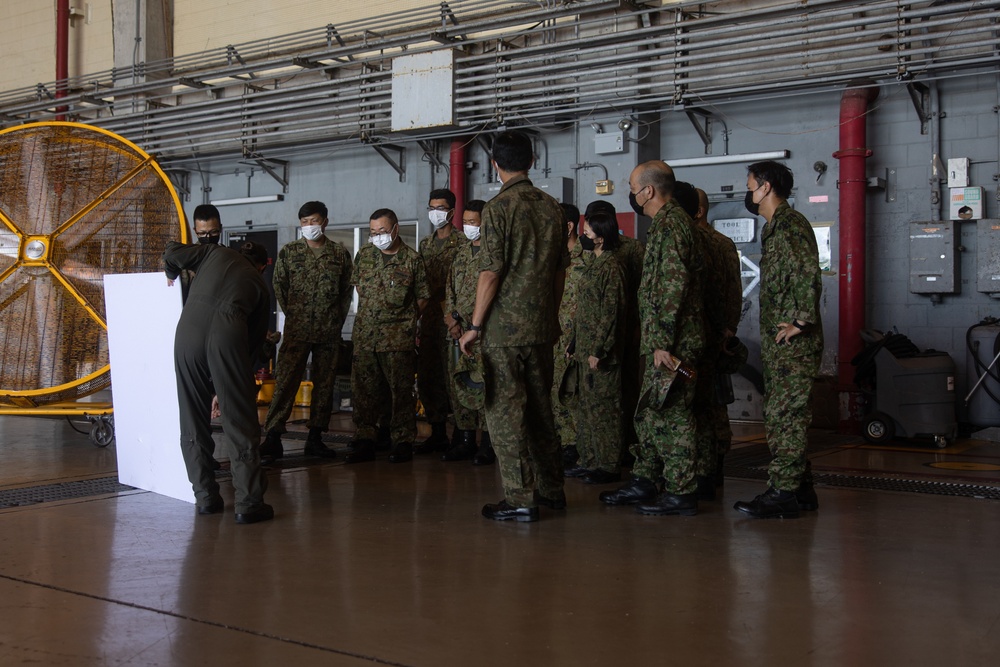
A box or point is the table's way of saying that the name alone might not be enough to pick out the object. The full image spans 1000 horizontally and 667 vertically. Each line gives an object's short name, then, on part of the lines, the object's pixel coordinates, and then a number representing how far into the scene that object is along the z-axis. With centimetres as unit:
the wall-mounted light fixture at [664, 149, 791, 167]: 814
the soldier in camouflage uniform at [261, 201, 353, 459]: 597
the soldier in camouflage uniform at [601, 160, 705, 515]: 407
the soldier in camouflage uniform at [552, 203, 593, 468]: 575
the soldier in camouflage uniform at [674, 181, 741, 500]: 451
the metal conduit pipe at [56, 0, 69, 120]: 1245
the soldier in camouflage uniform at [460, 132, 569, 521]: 398
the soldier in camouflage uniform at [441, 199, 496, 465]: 554
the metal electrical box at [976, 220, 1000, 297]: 721
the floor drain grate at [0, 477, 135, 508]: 454
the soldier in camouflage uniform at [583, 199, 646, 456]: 518
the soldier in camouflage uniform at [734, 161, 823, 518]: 407
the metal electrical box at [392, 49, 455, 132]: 891
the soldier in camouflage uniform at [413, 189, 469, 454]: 631
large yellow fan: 594
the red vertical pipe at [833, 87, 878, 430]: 759
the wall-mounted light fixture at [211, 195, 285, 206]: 1124
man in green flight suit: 405
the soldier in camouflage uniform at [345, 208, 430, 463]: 589
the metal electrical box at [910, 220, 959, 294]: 735
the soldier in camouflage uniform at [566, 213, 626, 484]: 500
